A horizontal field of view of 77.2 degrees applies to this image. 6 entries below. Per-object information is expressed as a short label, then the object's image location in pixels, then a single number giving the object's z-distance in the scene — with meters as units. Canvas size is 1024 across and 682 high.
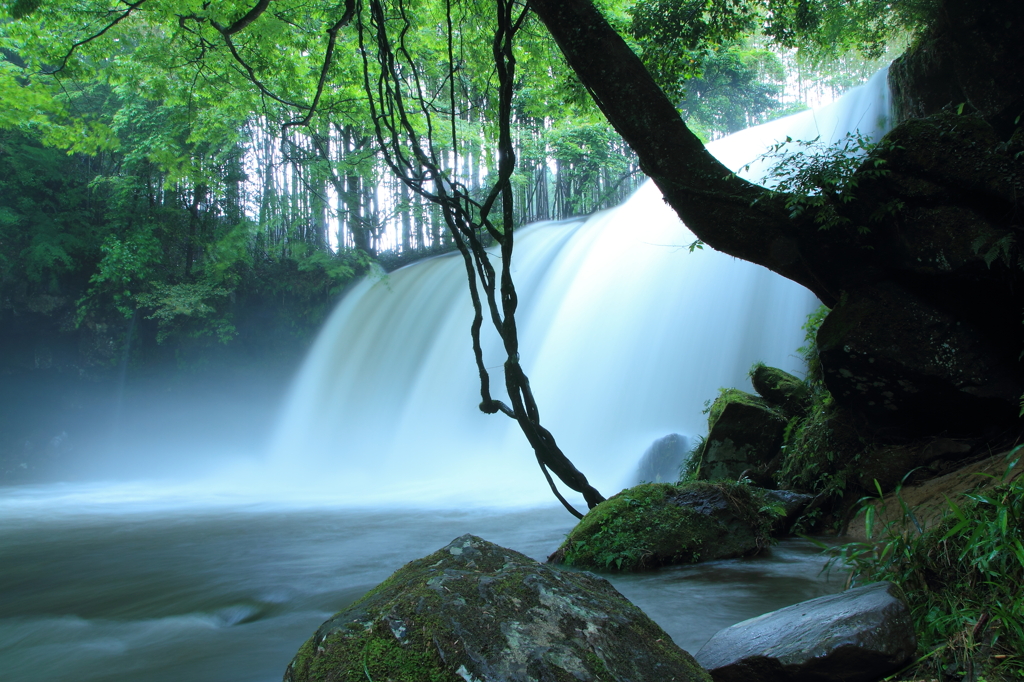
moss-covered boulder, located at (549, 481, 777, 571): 3.85
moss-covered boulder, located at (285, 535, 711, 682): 1.47
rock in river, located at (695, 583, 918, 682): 1.80
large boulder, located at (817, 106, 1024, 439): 3.91
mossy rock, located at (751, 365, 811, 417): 5.69
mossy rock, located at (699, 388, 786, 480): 5.62
